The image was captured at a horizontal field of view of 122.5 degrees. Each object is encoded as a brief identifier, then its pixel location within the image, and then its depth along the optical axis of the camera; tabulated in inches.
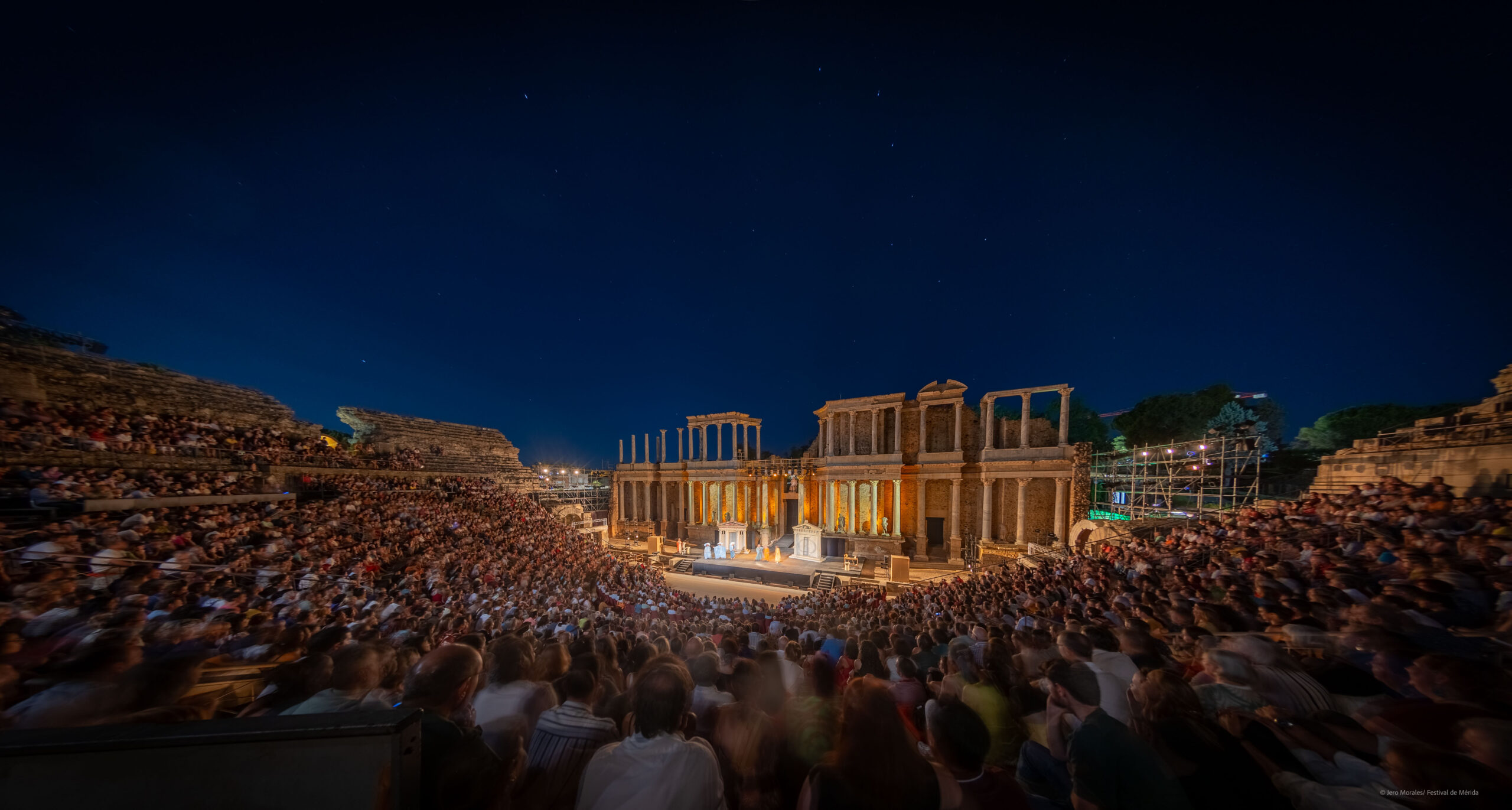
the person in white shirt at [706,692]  135.5
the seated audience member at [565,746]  99.3
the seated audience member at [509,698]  112.6
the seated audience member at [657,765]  84.7
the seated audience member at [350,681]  108.5
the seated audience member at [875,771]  78.4
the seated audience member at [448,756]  82.0
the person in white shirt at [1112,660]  141.1
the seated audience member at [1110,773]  84.0
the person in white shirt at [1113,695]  127.0
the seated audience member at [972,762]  91.5
